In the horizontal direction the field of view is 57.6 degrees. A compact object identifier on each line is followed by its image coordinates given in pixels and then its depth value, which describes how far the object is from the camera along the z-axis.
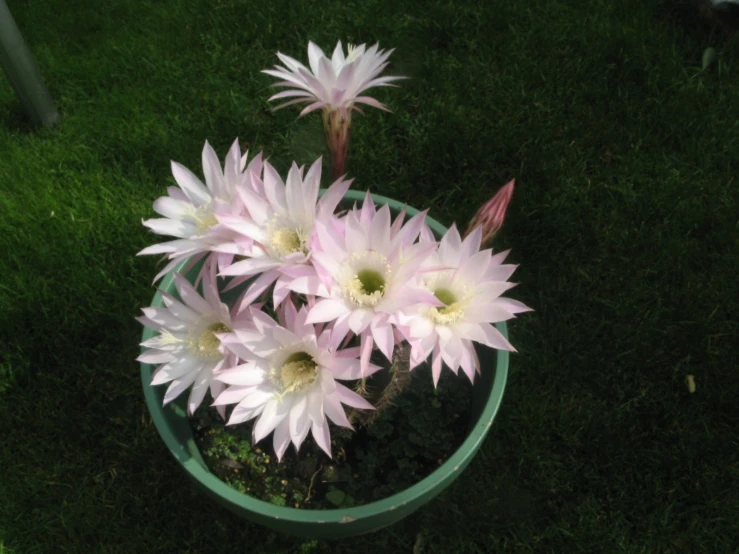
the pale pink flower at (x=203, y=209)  0.90
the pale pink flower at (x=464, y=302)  0.90
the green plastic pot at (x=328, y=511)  1.06
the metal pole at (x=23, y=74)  1.84
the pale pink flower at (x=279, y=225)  0.86
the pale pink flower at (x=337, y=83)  1.07
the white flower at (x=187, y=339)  0.99
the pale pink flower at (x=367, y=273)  0.84
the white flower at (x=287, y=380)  0.90
